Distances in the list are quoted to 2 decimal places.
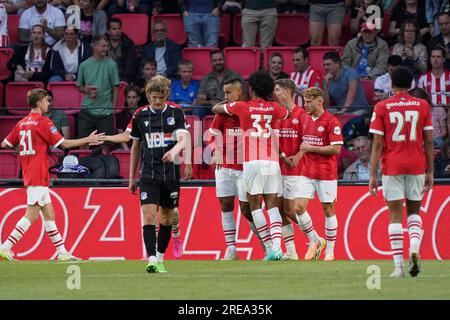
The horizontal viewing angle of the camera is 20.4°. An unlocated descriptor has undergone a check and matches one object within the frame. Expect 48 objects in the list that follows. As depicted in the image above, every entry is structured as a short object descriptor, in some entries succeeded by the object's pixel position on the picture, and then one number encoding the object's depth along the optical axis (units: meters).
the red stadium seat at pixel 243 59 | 23.45
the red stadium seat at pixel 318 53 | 23.22
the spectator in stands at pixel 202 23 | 24.05
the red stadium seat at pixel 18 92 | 23.80
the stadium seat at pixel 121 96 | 23.30
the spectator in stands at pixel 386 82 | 21.64
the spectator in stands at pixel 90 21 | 24.95
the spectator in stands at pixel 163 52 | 23.89
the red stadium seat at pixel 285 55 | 23.23
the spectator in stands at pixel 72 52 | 24.23
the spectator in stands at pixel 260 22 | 23.66
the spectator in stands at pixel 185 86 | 22.78
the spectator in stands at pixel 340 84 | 22.00
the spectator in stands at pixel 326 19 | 23.48
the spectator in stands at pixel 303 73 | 22.14
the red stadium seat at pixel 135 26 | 25.09
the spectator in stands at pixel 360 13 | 23.55
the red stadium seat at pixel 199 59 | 23.84
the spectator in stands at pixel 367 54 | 22.92
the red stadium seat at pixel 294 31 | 24.58
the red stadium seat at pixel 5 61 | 24.56
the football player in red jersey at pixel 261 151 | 16.95
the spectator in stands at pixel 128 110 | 21.38
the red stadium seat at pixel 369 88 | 22.66
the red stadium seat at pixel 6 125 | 21.81
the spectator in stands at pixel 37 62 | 24.06
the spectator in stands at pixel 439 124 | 20.05
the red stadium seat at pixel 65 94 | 23.44
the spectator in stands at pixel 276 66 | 21.98
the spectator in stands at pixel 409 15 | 23.67
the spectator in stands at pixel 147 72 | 23.11
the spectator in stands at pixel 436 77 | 21.72
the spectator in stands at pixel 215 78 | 22.33
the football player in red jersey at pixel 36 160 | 18.20
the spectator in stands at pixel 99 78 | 22.95
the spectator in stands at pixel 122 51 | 23.98
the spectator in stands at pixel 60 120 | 21.48
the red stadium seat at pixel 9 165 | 21.47
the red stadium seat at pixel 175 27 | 25.12
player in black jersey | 14.87
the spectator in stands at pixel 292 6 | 24.84
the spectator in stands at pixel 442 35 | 22.78
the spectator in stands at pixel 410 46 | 22.42
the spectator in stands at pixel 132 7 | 25.44
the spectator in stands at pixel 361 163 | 20.31
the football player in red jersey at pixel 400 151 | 13.80
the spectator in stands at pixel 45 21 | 24.92
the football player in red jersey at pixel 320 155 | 17.58
